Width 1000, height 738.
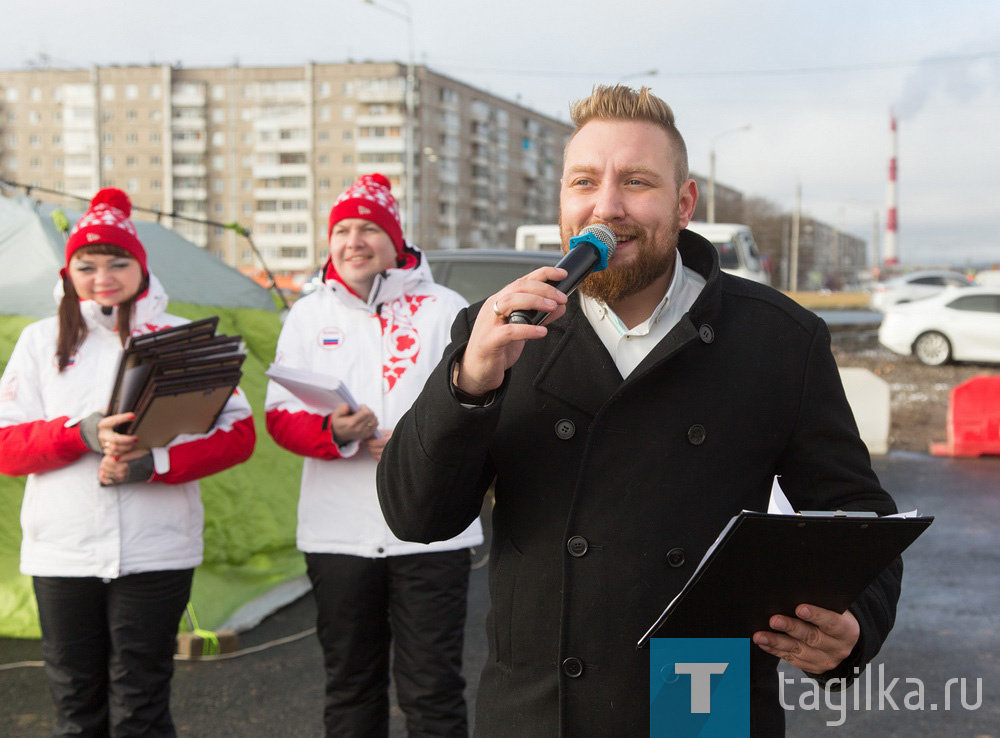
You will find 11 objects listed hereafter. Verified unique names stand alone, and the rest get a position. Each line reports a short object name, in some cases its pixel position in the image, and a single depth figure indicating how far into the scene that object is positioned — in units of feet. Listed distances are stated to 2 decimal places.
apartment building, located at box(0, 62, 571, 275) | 292.61
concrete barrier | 34.35
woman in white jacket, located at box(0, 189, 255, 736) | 10.18
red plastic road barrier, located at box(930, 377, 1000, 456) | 33.37
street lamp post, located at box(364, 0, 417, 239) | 86.81
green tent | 16.03
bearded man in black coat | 5.74
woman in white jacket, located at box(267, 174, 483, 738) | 10.52
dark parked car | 25.48
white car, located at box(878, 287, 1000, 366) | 55.67
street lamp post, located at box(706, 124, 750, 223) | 124.26
